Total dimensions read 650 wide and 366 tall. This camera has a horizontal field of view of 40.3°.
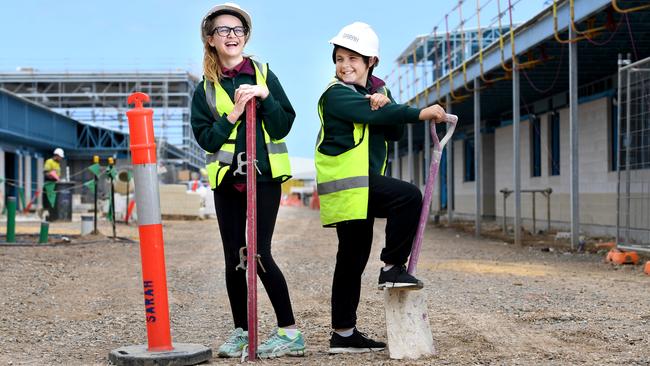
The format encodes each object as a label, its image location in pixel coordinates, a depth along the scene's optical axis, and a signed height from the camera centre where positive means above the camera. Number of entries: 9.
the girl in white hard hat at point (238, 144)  4.45 +0.19
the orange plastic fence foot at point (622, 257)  10.90 -1.00
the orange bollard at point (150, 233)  4.49 -0.26
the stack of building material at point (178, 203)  26.47 -0.61
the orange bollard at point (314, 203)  47.39 -1.21
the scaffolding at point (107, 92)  54.94 +5.79
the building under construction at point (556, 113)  11.48 +1.33
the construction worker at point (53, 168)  23.67 +0.44
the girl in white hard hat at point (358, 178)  4.40 +0.01
